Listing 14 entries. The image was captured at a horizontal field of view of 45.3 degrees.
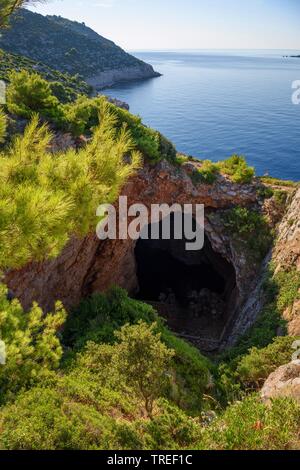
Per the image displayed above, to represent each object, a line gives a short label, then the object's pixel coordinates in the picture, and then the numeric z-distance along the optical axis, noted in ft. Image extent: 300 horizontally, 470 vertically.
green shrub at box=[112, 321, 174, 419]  32.04
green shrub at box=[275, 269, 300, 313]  57.11
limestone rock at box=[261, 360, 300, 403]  32.37
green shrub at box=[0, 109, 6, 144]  23.48
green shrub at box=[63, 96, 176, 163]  65.77
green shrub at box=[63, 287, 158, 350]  50.29
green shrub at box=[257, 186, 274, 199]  78.48
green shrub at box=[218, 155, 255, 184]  79.10
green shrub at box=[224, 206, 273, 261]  75.36
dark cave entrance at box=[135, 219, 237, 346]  89.51
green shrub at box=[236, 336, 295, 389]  46.39
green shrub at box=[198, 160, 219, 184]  78.18
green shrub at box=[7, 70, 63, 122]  61.87
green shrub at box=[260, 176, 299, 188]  82.09
